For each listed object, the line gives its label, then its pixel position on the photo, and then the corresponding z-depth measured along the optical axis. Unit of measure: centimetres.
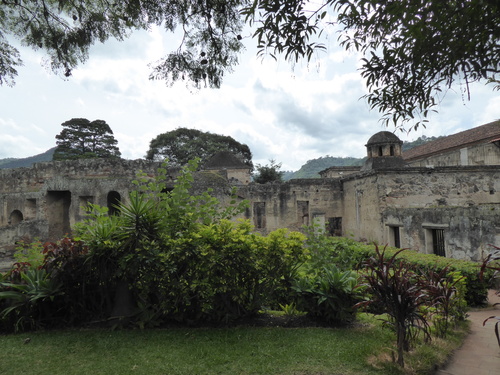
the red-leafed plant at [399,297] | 380
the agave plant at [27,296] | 486
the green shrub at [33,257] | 552
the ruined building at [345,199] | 1031
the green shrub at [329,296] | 502
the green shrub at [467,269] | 683
